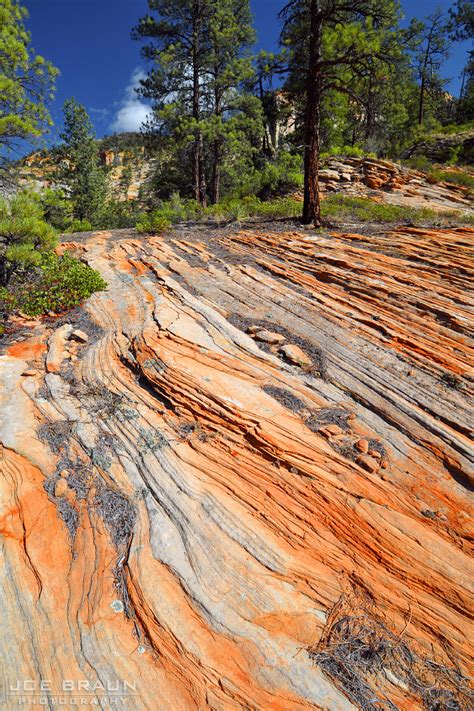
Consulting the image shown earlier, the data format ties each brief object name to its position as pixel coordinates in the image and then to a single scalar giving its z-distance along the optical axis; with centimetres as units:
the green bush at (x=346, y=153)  1819
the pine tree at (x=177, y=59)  1529
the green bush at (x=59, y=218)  1803
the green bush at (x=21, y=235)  637
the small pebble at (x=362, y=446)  354
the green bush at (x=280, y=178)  1595
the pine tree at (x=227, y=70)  1566
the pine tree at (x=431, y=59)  2675
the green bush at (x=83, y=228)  1546
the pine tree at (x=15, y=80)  945
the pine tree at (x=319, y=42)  945
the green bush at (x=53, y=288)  643
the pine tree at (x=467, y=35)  2439
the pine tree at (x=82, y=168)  2361
